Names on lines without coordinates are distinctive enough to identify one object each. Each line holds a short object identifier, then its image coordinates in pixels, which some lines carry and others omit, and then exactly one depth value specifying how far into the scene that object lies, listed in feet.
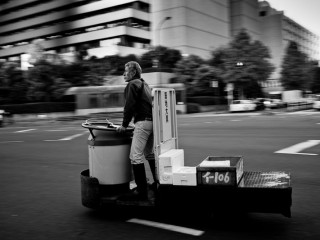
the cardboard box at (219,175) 13.01
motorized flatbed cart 12.86
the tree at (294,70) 204.74
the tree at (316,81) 295.87
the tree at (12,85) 154.30
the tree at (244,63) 150.10
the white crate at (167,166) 14.19
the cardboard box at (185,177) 13.57
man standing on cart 14.74
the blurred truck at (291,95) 183.18
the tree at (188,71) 163.78
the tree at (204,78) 159.74
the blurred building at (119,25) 225.15
